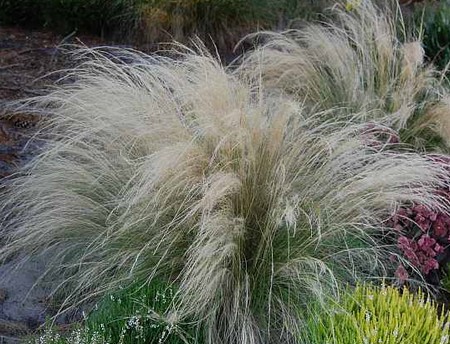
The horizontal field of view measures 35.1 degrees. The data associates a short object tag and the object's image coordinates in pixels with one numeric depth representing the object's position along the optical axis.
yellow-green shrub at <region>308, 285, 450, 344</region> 2.19
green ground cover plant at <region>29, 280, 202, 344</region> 2.40
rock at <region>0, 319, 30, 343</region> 2.69
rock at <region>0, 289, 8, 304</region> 2.88
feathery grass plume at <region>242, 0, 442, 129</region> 3.91
